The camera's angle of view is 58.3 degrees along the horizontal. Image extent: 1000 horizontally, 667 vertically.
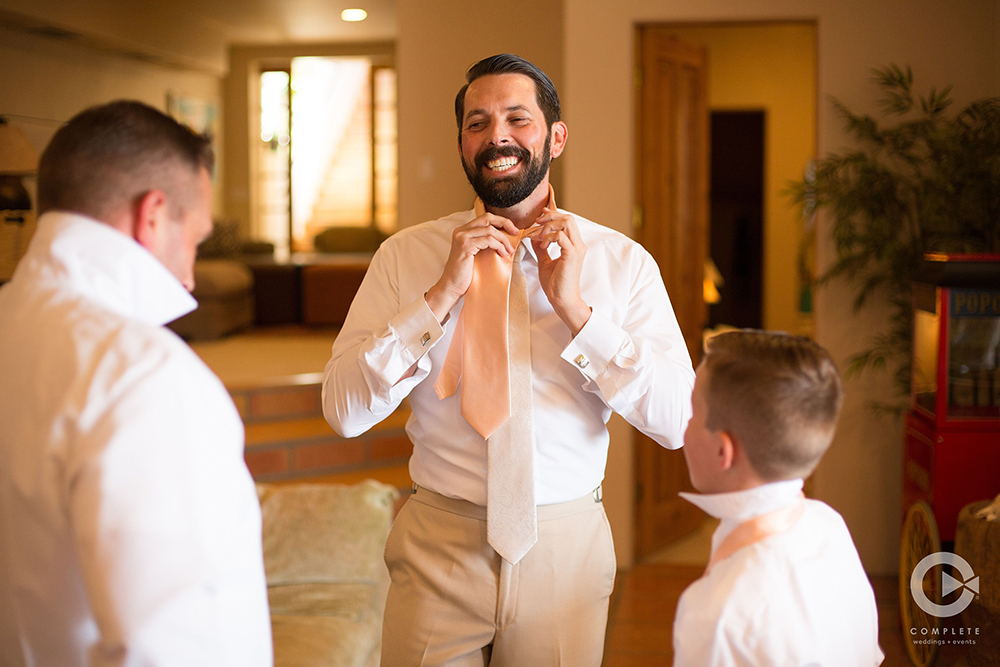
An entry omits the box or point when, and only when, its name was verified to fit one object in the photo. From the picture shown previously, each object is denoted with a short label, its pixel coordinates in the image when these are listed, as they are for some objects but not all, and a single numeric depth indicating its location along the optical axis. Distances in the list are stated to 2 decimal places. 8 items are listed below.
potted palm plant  3.78
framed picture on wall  9.09
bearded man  1.54
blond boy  1.03
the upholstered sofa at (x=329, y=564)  2.43
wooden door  4.44
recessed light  8.57
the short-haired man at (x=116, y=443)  0.91
